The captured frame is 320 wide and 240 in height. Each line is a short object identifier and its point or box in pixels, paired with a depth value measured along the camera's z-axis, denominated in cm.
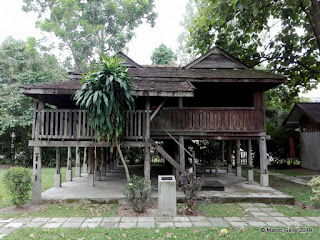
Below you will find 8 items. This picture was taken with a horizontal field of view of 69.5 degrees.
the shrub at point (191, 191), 611
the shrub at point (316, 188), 648
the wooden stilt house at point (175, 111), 768
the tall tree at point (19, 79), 1560
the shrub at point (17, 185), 651
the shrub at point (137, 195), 616
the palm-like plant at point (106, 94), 658
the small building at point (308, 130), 1459
